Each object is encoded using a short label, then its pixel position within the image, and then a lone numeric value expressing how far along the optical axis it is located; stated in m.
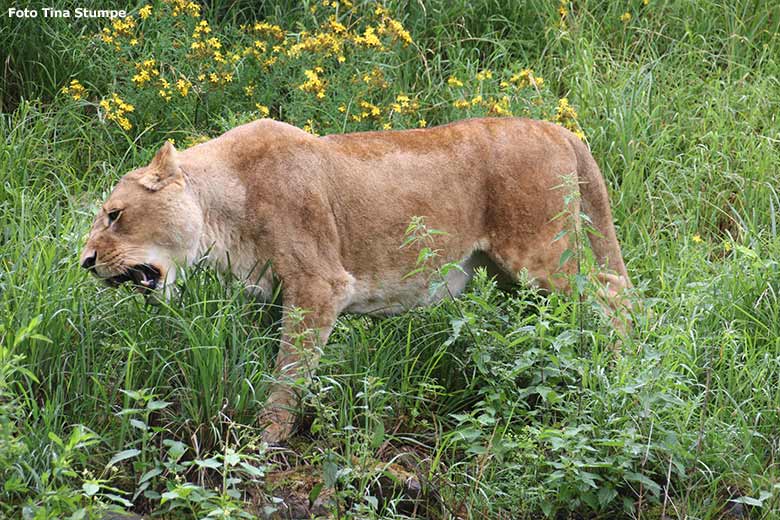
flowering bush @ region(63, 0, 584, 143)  15.65
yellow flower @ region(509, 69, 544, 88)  16.33
